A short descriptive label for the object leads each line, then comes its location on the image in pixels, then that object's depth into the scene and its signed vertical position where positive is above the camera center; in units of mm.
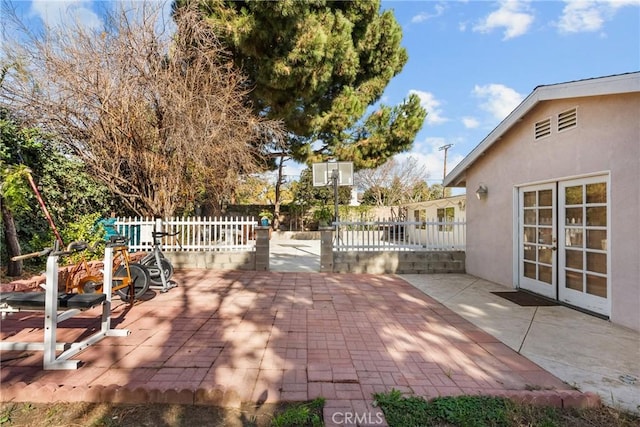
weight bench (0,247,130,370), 2727 -891
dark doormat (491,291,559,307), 5141 -1453
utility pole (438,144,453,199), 28422 +6793
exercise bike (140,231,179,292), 5492 -961
